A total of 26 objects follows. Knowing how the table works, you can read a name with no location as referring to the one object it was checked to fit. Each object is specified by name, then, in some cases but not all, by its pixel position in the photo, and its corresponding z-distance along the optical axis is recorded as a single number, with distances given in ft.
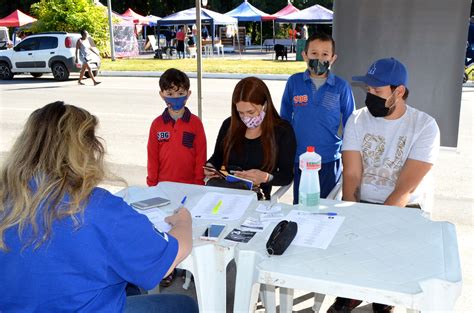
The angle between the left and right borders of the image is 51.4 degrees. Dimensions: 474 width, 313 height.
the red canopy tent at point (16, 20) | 97.14
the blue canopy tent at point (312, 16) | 74.59
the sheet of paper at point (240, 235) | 7.27
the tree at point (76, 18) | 74.49
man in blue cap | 9.78
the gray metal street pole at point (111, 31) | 66.58
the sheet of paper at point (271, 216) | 8.09
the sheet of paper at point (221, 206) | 8.32
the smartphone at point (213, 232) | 7.30
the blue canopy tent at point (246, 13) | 89.58
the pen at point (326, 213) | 8.25
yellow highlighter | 8.55
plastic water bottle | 8.64
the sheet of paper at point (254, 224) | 7.72
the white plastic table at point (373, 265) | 5.92
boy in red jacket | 11.71
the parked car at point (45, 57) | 52.75
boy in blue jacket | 11.91
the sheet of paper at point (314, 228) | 7.17
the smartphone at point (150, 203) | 8.70
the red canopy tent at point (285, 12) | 87.64
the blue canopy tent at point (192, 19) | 80.51
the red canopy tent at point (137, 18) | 104.88
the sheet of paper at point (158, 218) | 7.71
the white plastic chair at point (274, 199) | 9.04
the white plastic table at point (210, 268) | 7.05
